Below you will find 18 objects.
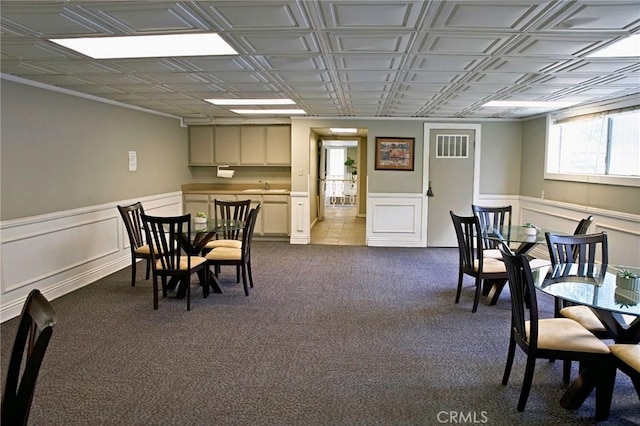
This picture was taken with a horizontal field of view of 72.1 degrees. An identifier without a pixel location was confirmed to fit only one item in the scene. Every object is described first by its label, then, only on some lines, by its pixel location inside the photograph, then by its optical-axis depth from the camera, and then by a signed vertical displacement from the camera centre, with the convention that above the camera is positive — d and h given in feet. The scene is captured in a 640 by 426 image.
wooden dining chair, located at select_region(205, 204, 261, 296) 15.34 -3.07
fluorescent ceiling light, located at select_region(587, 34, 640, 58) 9.18 +2.76
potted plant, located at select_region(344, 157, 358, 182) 48.16 +0.54
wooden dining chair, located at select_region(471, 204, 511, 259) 16.90 -1.81
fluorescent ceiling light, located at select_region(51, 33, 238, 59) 9.36 +2.73
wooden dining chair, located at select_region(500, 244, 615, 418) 7.97 -3.16
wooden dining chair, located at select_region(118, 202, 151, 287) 15.90 -2.46
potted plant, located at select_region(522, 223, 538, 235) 15.15 -2.01
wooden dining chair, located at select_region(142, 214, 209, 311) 13.42 -2.75
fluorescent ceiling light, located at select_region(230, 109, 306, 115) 21.75 +2.90
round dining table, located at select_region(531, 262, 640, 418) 7.79 -2.30
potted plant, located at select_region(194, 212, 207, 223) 16.02 -1.83
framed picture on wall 24.41 +0.95
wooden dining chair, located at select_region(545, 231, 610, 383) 9.14 -2.17
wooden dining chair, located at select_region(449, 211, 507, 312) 13.96 -2.99
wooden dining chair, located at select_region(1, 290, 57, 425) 4.43 -2.03
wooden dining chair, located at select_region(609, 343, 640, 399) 7.42 -3.19
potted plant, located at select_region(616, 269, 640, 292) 8.67 -2.16
